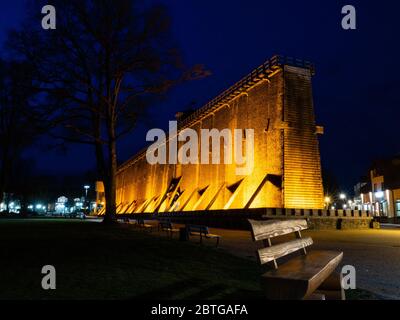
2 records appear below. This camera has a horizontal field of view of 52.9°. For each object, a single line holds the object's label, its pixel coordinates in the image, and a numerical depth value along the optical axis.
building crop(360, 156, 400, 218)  46.38
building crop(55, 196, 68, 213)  83.69
